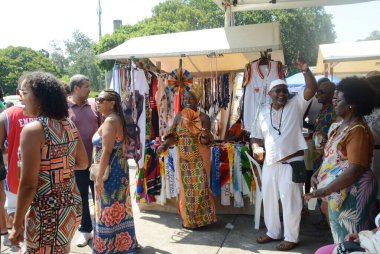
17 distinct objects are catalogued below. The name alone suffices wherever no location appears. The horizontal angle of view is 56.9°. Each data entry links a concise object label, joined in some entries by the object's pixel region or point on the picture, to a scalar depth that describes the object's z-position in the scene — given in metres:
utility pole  27.51
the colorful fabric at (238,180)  4.87
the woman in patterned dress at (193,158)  4.43
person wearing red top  3.51
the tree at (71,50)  61.66
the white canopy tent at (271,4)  5.29
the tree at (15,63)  27.70
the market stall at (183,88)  4.59
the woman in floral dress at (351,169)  2.52
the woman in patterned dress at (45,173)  2.07
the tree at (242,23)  23.22
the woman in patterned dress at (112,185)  3.29
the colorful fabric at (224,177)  4.93
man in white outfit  3.80
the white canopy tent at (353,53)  6.27
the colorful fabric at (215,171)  4.93
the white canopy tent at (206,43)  4.49
